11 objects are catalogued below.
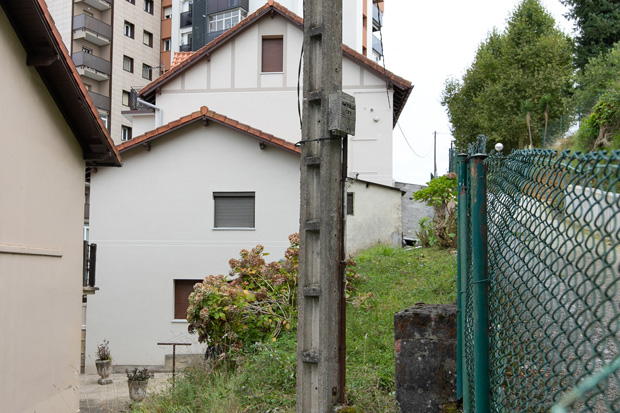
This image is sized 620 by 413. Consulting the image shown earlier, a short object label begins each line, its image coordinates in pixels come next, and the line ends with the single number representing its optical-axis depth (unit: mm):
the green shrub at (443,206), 15906
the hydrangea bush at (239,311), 8859
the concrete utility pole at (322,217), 5309
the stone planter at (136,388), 12069
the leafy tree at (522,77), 30109
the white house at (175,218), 18172
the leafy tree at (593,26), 31891
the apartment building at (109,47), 40094
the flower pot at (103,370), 16719
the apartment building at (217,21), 38750
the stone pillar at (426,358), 4648
